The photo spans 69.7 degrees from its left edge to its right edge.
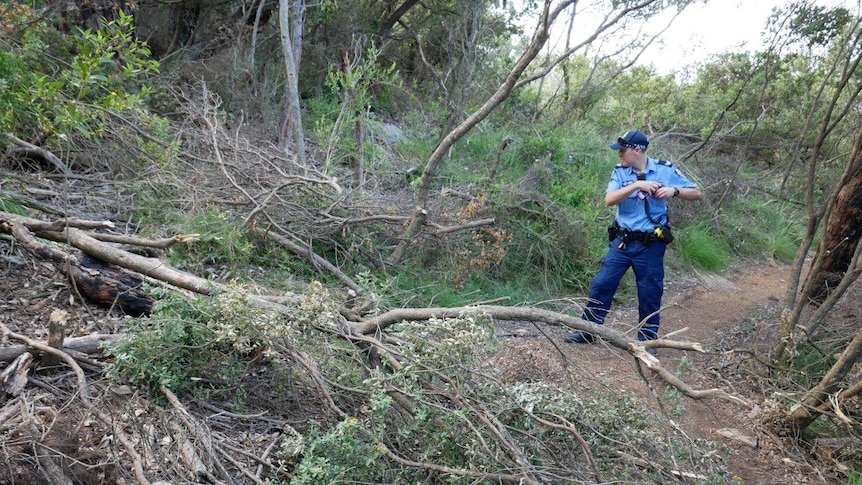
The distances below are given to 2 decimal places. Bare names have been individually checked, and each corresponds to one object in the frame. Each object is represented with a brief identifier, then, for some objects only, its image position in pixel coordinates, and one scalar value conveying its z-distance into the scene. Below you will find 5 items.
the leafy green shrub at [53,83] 3.62
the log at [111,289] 3.53
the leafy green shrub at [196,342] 2.85
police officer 4.82
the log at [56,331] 2.77
